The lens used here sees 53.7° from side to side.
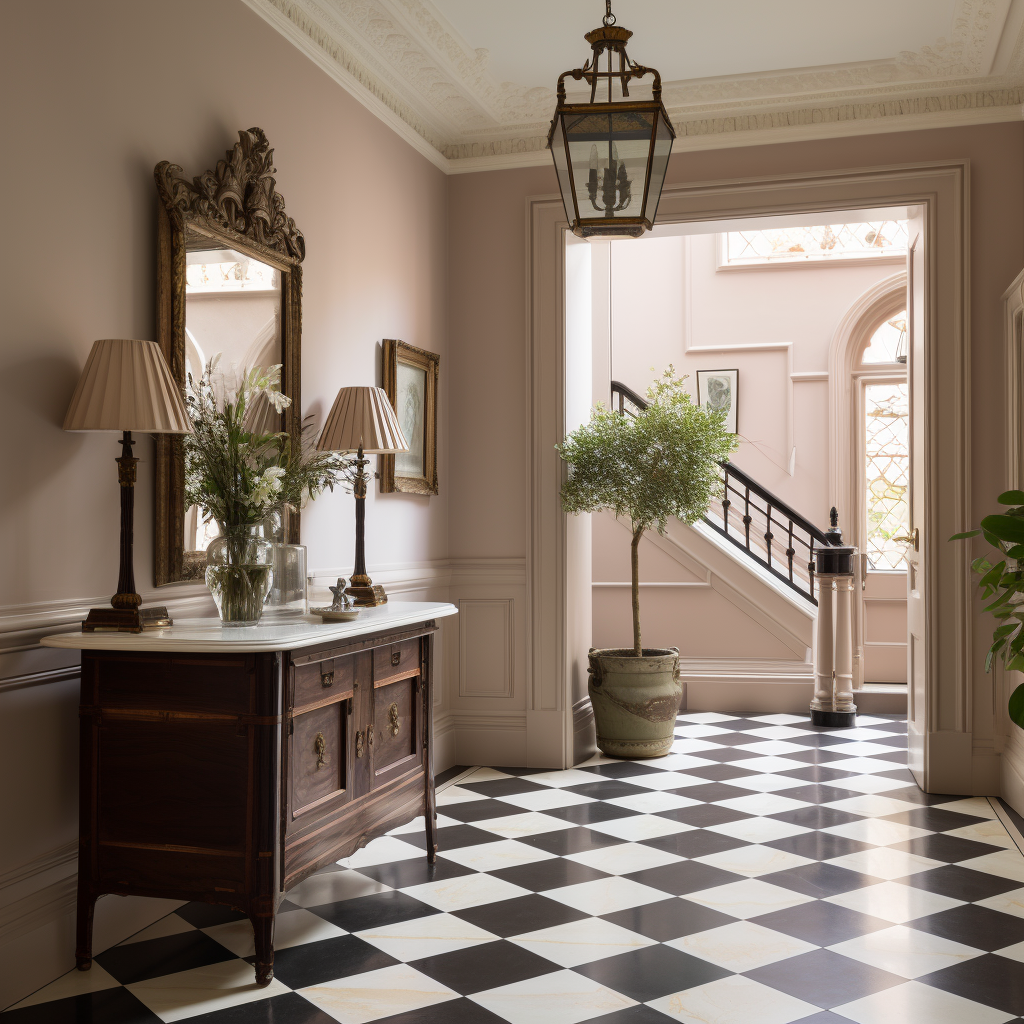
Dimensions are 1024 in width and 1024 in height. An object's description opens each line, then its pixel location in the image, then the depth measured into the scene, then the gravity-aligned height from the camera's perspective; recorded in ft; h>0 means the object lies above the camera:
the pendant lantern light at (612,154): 9.77 +3.67
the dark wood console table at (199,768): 9.07 -2.22
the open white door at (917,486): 16.84 +0.65
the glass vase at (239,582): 10.17 -0.58
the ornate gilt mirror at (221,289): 10.72 +2.75
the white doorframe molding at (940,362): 16.37 +2.64
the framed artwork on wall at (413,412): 16.21 +1.93
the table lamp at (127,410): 8.97 +1.04
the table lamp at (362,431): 12.98 +1.22
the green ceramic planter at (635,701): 18.63 -3.27
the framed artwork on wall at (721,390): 32.24 +4.31
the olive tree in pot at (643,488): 17.95 +0.65
